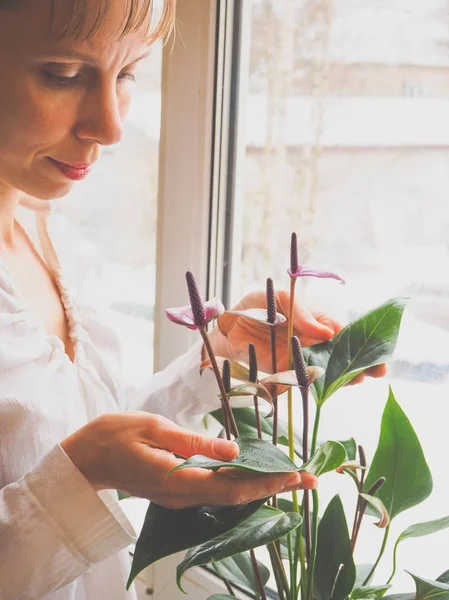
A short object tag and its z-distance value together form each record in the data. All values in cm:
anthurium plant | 49
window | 77
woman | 54
